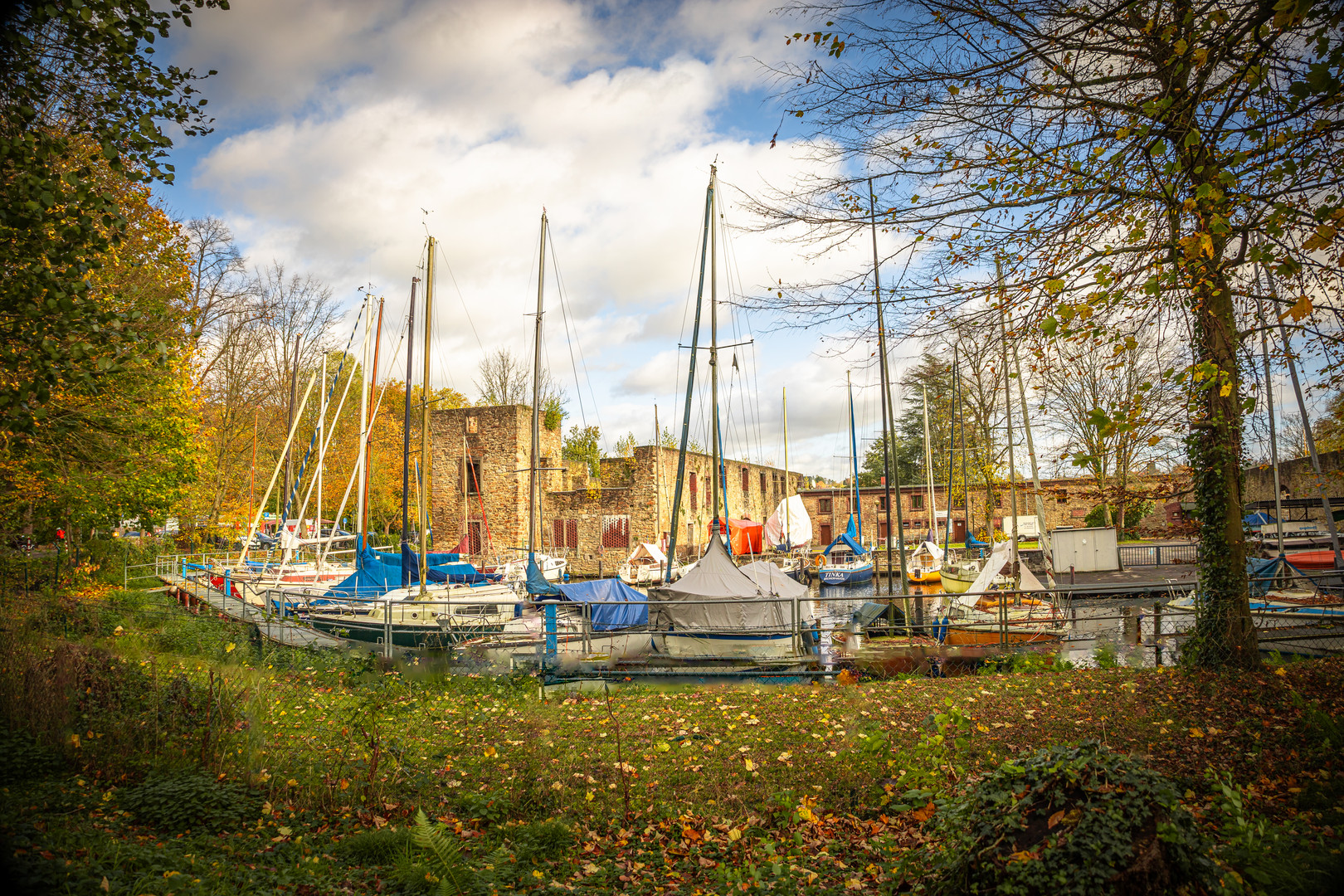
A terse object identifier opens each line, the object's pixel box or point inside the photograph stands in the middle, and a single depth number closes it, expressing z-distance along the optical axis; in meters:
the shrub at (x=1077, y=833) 3.16
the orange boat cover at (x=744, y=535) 38.50
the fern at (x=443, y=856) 4.46
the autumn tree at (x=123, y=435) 8.32
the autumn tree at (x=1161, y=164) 4.36
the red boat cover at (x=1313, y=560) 17.53
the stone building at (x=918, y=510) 45.59
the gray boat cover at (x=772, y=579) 15.81
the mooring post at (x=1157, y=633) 10.79
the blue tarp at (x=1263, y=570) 14.27
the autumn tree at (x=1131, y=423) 5.12
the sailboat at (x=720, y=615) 13.48
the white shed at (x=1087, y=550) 27.16
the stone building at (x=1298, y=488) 21.06
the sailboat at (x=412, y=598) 14.34
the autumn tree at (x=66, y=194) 5.19
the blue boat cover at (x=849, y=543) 37.09
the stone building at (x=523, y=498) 35.78
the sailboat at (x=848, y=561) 34.91
